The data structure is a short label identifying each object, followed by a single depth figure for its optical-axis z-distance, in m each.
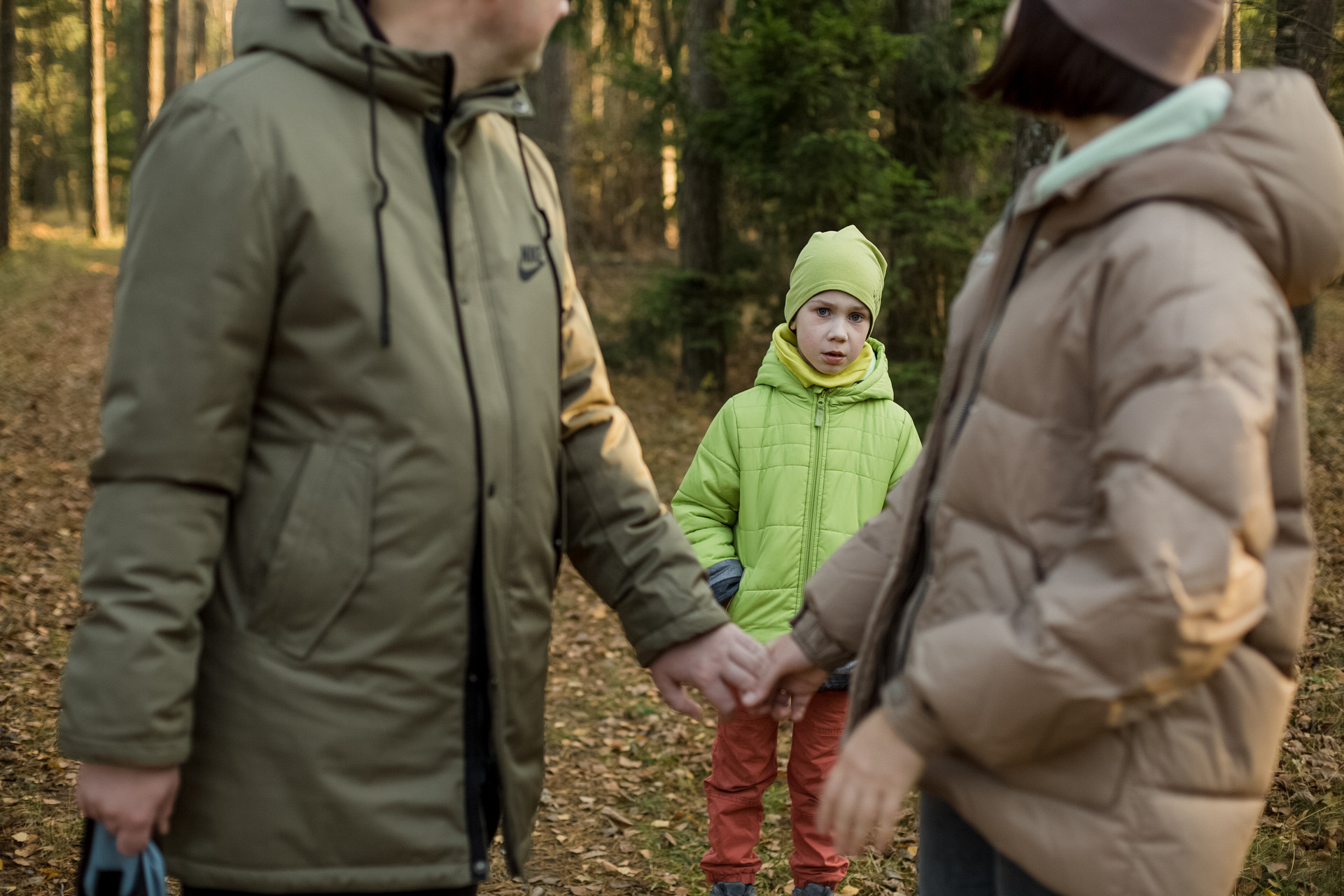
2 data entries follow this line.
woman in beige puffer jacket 1.51
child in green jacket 3.85
